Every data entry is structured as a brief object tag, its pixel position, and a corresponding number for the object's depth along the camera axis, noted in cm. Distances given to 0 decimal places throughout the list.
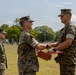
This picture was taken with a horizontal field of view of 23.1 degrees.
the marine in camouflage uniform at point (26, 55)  385
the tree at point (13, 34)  5948
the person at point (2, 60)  478
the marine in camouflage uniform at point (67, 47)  363
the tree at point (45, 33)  7032
